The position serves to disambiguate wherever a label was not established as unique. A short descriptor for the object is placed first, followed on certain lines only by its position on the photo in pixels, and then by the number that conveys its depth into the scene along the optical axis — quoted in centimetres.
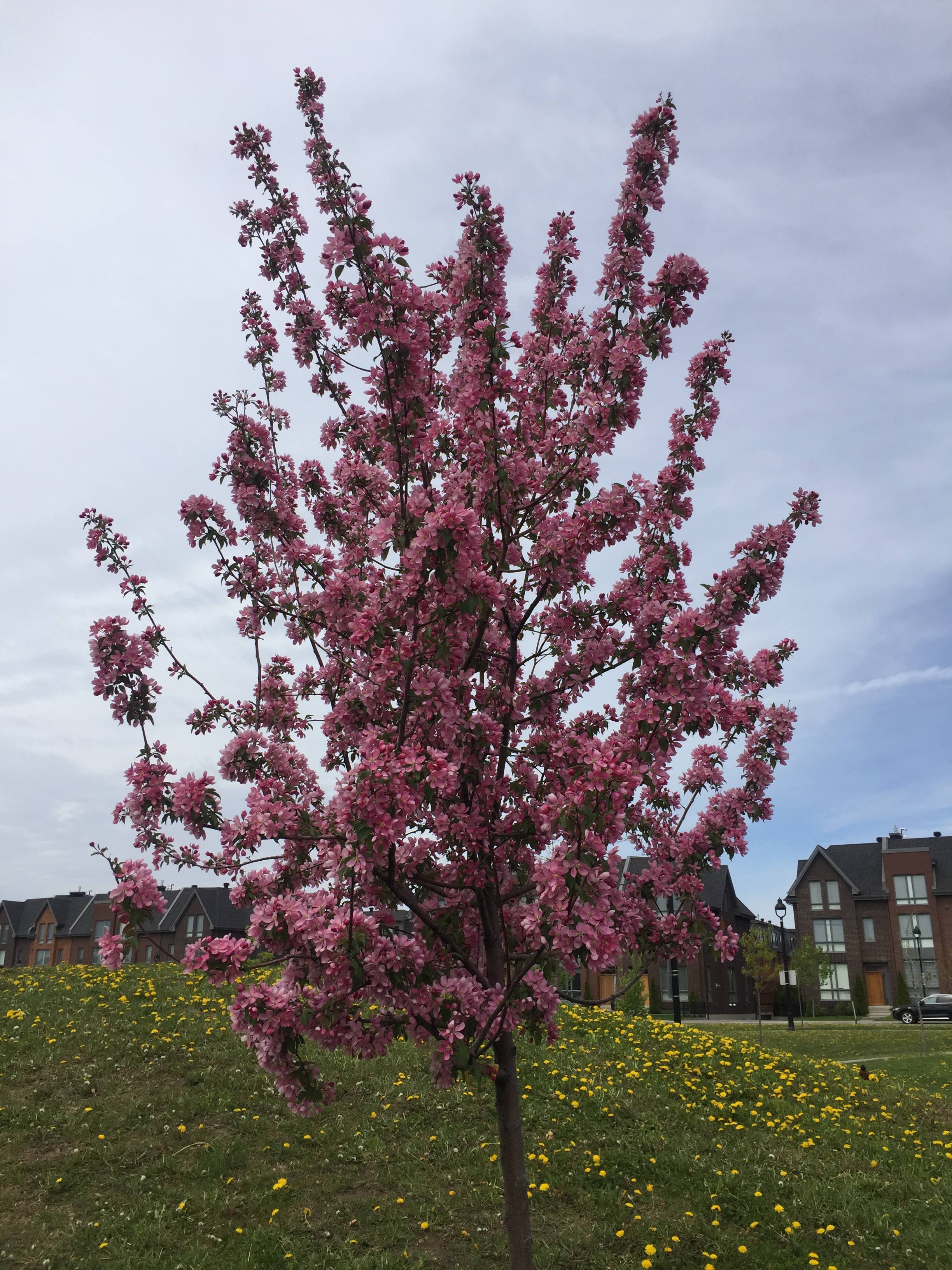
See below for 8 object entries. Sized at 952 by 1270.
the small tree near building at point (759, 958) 3847
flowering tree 505
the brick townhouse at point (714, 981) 5219
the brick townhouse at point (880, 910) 5766
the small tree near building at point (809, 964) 4666
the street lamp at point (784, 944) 2798
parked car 4338
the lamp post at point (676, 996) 2156
